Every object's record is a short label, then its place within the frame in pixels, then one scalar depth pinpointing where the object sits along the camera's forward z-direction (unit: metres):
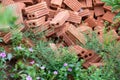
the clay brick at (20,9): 2.97
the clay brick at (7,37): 2.73
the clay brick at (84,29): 3.28
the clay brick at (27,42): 2.68
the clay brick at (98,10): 4.02
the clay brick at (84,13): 3.69
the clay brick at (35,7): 3.13
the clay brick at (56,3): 3.46
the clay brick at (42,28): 2.94
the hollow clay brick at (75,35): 3.03
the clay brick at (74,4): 3.61
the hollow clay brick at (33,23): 2.95
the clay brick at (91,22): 3.68
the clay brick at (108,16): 3.85
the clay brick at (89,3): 3.91
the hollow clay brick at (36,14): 3.09
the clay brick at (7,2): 3.11
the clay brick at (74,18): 3.38
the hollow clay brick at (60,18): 2.98
